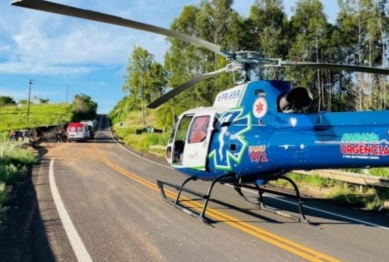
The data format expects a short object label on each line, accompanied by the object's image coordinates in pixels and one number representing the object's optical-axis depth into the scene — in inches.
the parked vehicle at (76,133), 1660.9
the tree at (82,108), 4036.7
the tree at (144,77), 2367.1
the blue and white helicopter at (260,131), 236.8
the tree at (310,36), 1429.6
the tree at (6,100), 4978.3
